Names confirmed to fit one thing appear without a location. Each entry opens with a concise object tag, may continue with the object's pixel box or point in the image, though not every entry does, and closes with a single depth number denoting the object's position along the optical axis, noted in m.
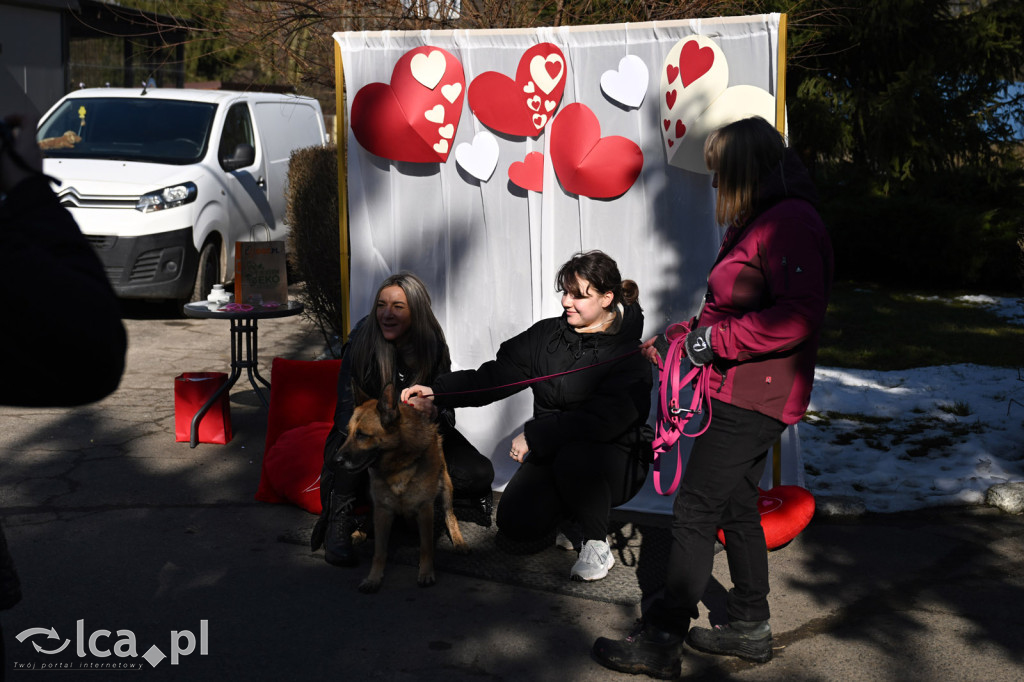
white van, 9.45
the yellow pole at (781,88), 4.55
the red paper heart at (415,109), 5.32
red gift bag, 6.07
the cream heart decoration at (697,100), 4.63
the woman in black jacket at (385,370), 4.55
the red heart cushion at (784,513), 4.58
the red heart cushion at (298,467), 5.09
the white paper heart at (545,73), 5.10
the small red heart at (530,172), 5.23
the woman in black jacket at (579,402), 4.33
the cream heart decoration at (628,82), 4.94
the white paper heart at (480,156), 5.30
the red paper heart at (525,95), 5.11
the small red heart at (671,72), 4.80
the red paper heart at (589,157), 5.05
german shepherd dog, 4.12
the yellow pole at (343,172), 5.52
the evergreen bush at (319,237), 7.50
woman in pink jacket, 3.20
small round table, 6.08
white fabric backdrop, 4.92
